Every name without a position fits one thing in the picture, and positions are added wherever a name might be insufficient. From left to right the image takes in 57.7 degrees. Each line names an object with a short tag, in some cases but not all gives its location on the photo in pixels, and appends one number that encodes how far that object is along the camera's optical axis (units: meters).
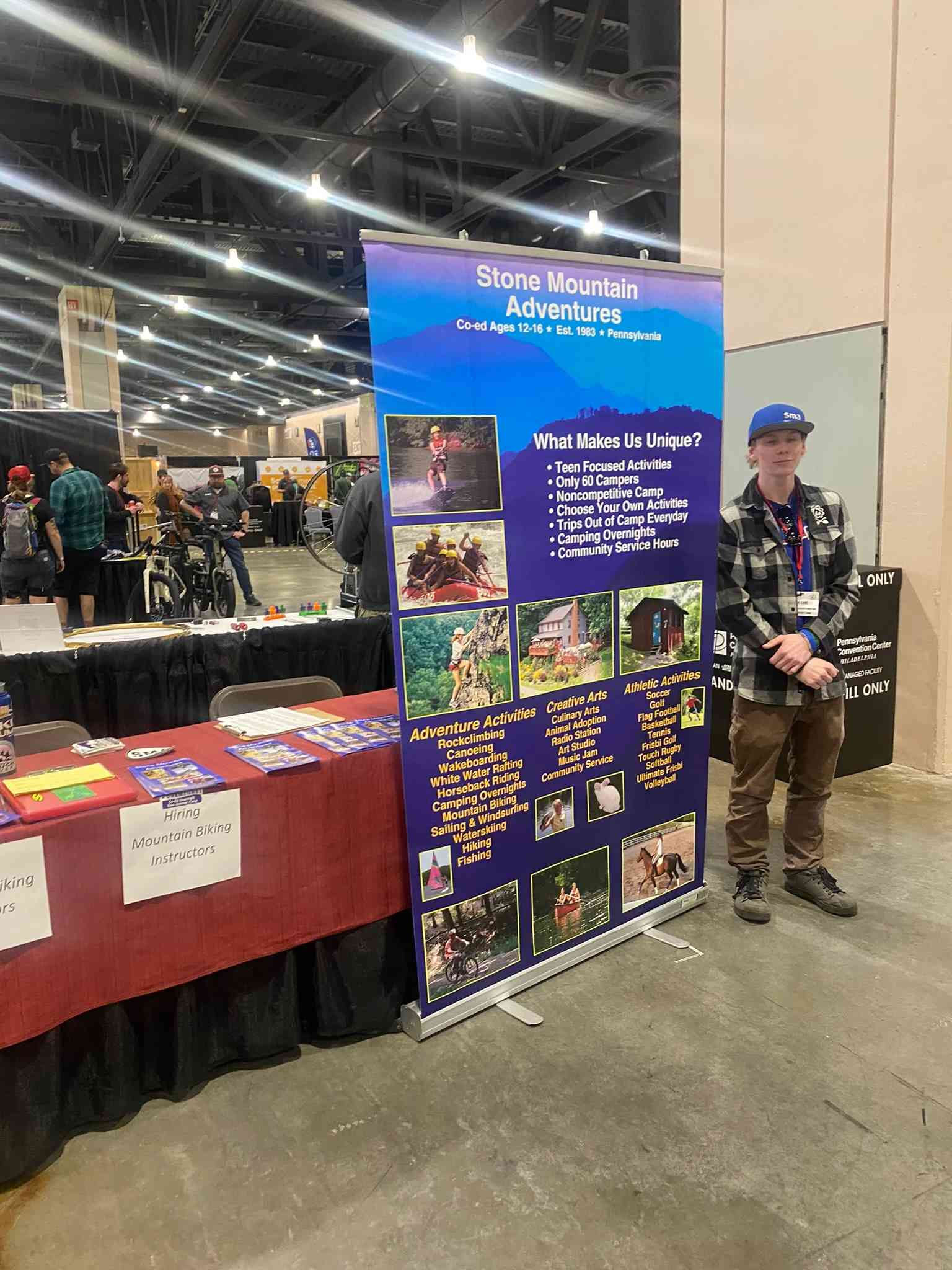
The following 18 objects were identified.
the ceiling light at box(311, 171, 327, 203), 7.13
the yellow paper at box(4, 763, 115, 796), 1.82
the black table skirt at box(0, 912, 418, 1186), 1.70
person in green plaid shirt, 6.94
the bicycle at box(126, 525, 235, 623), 6.46
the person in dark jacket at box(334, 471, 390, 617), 3.77
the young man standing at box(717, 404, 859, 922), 2.59
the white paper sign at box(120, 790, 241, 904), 1.77
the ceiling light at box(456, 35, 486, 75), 5.11
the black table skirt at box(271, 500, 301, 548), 17.33
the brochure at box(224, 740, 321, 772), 2.00
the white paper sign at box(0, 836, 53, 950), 1.60
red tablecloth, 1.68
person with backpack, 6.29
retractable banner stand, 1.98
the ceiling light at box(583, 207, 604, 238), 8.62
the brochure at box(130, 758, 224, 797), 1.85
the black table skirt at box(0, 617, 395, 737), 3.18
